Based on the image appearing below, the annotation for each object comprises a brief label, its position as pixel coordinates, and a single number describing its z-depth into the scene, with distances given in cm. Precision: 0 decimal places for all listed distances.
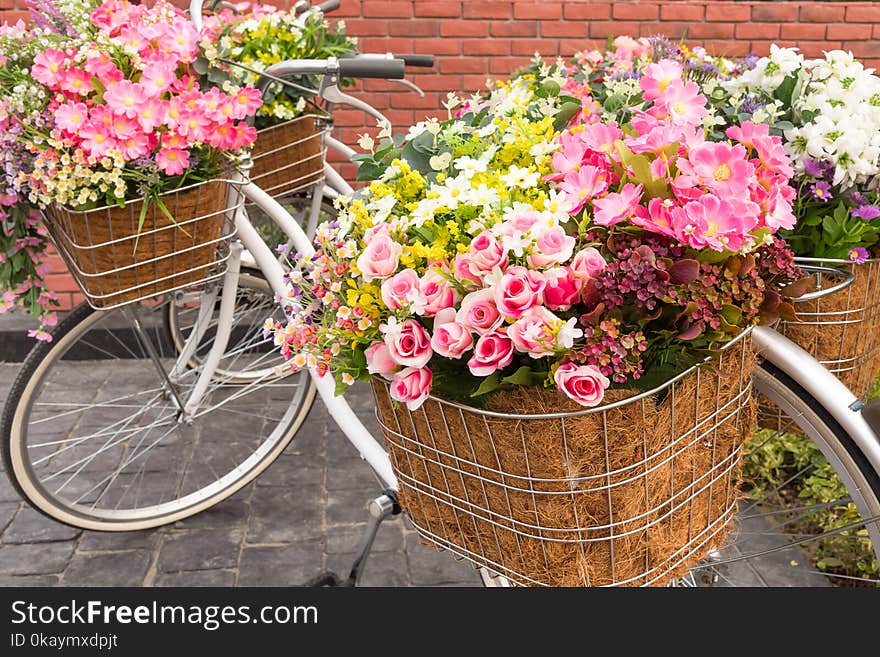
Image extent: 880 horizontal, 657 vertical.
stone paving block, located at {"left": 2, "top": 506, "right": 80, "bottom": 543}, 312
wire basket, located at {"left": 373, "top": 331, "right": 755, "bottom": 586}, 132
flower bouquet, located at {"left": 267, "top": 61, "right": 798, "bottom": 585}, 123
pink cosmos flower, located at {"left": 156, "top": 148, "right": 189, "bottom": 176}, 202
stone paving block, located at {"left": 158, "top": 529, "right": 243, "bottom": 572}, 296
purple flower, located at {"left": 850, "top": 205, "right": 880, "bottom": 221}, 163
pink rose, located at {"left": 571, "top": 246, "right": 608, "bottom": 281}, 125
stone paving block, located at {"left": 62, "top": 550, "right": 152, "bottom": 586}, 288
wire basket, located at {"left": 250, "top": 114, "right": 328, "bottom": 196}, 296
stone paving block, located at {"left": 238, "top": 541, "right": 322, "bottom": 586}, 289
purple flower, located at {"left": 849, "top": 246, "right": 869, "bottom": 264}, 166
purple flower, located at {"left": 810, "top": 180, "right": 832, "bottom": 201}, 166
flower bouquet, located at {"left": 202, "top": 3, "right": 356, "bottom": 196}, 292
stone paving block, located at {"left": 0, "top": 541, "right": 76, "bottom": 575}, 294
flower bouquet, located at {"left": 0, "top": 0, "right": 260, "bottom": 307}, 195
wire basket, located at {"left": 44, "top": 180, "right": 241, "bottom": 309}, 210
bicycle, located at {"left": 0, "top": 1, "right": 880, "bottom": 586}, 160
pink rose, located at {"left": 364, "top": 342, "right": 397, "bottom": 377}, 132
